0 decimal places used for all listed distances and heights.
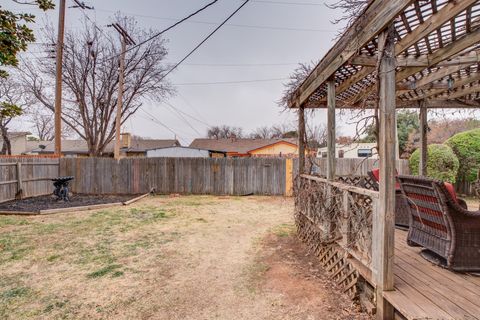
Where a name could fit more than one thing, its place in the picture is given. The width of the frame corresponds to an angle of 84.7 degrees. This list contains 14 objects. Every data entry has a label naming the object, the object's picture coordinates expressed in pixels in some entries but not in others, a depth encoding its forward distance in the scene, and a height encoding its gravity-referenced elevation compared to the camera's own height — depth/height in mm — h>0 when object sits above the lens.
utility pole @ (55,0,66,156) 10297 +3575
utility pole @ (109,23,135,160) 11359 +2479
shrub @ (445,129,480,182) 9117 +196
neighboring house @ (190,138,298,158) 26847 +1161
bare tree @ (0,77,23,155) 16848 +4471
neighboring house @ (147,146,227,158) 19159 +474
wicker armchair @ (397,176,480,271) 2400 -659
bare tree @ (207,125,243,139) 46094 +4840
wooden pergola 2105 +1101
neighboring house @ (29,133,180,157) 25078 +1361
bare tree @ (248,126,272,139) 45303 +4545
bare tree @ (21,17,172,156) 15000 +4770
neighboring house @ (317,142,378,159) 19062 +376
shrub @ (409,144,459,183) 8945 -187
